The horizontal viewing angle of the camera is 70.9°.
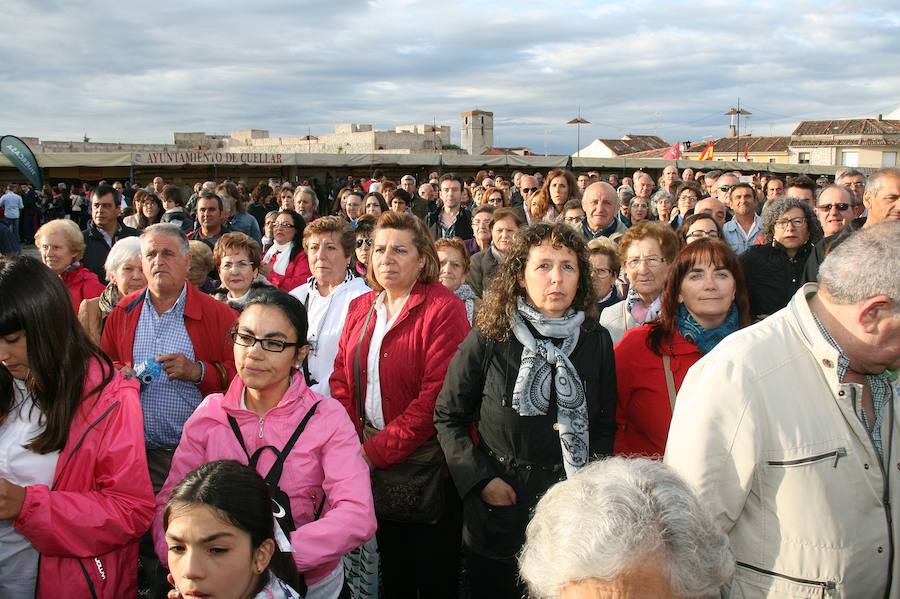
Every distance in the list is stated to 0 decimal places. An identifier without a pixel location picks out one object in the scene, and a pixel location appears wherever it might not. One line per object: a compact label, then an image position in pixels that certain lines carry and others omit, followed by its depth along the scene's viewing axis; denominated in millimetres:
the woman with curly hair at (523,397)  2668
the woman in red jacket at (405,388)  3115
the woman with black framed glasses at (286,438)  2275
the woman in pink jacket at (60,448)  2074
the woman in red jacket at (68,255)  4289
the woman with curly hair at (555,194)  6879
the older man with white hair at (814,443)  1815
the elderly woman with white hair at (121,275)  3881
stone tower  51469
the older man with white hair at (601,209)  5785
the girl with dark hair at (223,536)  1812
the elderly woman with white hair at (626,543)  1234
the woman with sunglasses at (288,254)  5312
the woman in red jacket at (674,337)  2826
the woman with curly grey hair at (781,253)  4406
